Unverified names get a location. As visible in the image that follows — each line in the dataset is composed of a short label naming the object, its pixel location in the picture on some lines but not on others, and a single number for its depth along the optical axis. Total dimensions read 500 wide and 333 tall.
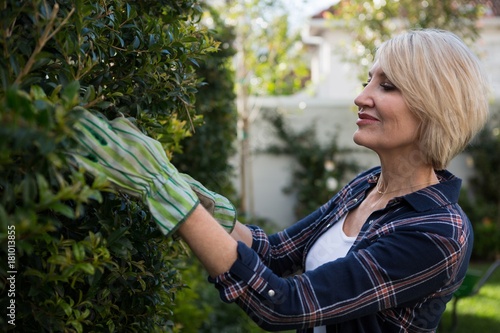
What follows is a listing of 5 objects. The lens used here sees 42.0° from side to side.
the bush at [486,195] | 10.66
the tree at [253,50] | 10.78
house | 11.71
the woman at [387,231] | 1.59
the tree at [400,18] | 9.33
